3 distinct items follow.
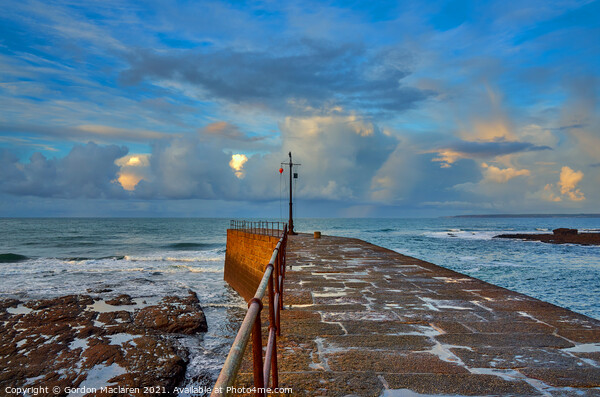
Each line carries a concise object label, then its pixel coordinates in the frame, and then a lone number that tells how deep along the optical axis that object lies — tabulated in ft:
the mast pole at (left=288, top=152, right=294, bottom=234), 76.33
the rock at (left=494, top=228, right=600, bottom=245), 131.34
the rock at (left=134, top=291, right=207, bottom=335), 33.60
